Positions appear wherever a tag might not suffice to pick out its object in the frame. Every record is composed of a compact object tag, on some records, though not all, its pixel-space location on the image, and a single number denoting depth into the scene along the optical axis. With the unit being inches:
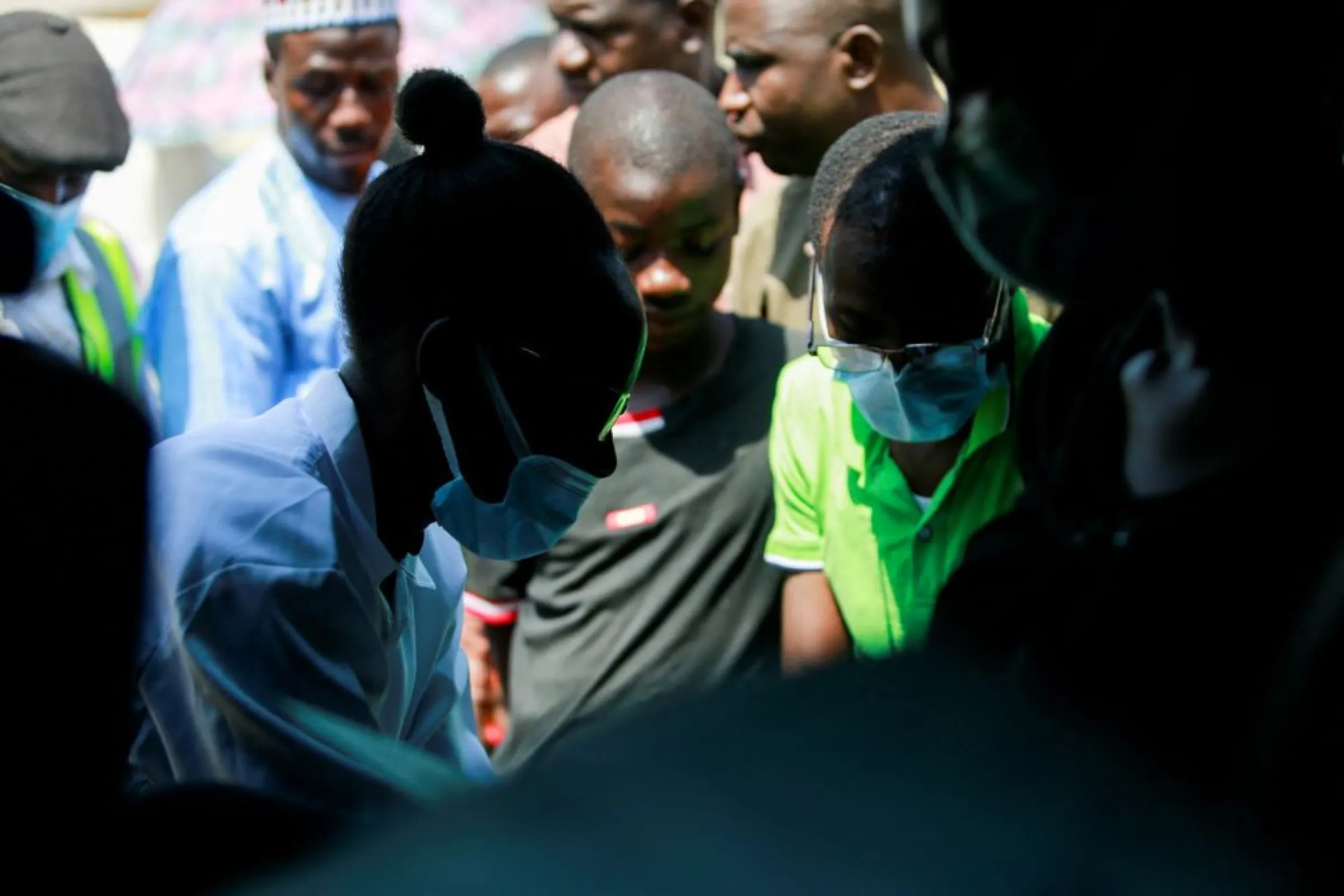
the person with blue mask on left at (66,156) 149.0
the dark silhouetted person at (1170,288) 38.5
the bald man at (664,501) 124.7
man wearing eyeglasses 105.7
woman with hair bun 70.9
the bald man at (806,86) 150.9
